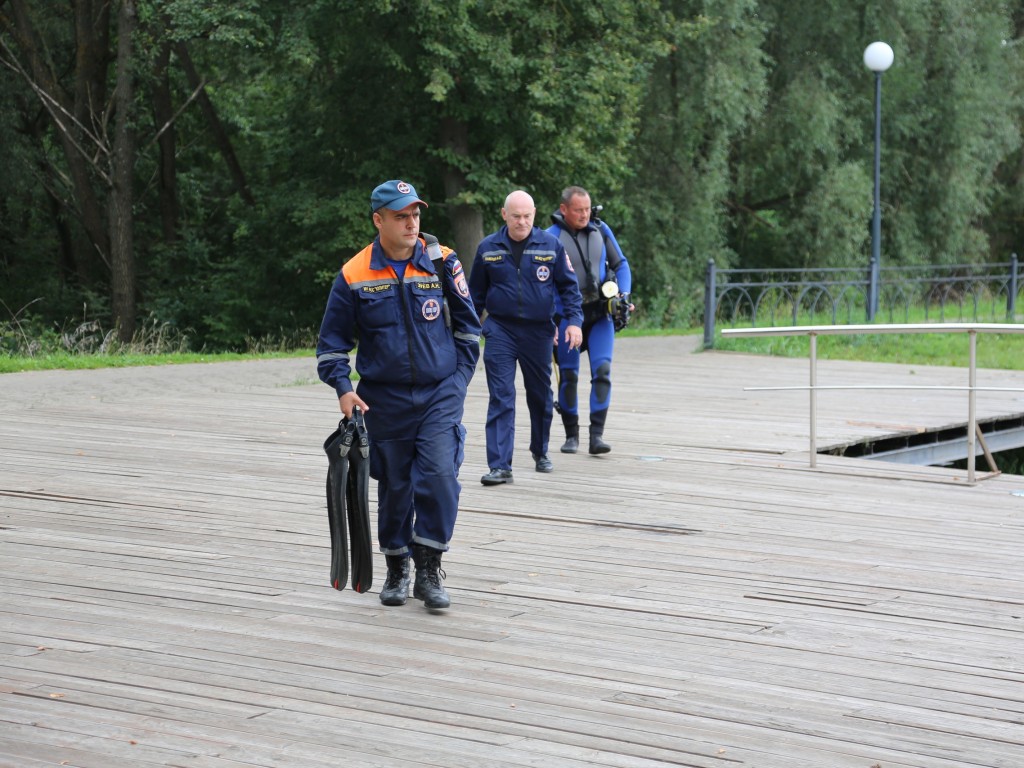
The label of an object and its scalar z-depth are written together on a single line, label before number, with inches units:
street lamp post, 902.4
